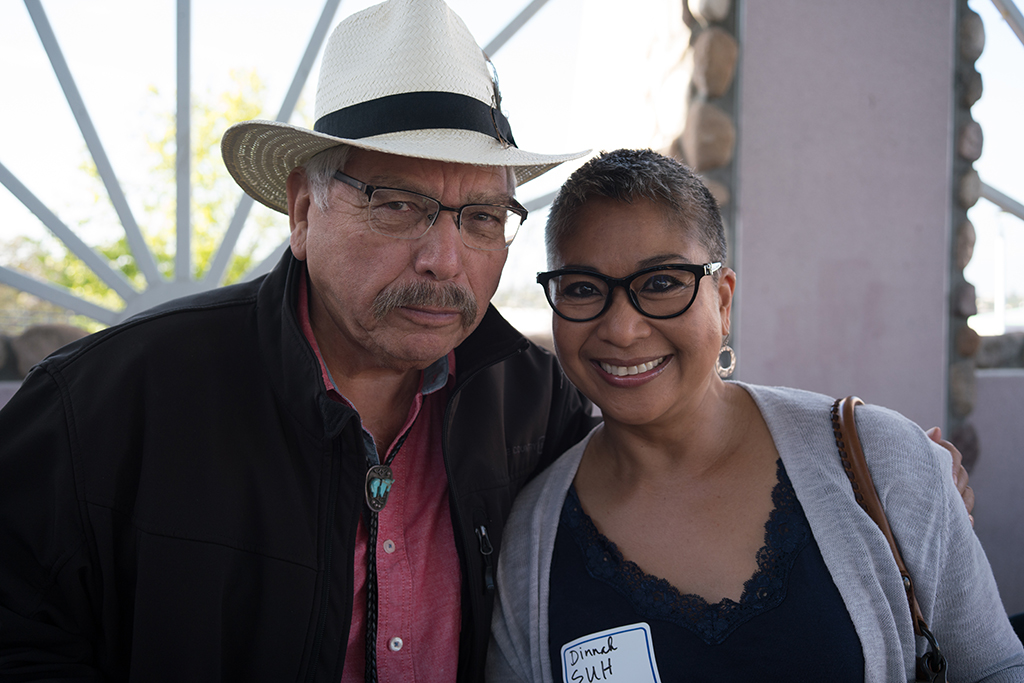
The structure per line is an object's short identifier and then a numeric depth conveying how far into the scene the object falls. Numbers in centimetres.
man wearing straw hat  63
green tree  494
